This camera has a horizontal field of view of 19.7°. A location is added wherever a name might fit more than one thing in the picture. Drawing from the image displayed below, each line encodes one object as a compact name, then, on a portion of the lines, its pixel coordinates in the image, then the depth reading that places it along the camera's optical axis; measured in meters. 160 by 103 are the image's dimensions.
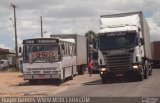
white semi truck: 28.41
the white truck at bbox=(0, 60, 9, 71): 75.40
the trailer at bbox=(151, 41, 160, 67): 56.69
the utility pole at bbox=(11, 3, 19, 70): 65.88
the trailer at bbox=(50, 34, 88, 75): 41.94
